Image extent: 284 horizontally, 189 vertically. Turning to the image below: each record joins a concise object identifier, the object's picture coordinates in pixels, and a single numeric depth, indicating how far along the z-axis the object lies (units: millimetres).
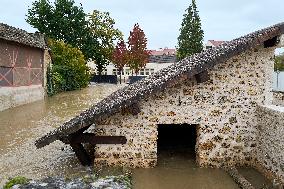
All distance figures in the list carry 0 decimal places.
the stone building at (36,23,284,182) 8141
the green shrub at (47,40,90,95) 32469
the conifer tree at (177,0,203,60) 51656
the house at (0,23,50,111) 20516
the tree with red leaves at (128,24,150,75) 51906
